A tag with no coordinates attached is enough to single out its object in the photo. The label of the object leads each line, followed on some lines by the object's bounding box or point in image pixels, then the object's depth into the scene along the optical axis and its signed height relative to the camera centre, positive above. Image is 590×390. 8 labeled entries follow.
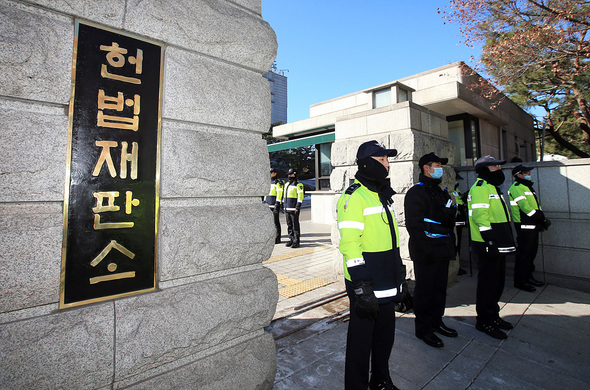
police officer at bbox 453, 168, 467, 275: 6.02 -0.15
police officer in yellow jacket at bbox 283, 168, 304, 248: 8.63 +0.15
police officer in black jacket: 3.40 -0.43
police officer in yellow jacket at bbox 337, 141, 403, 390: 2.27 -0.47
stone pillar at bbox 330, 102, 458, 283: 4.86 +1.17
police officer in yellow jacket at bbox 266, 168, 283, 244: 9.23 +0.41
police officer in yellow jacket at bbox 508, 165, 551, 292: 5.07 -0.23
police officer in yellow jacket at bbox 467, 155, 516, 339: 3.57 -0.47
